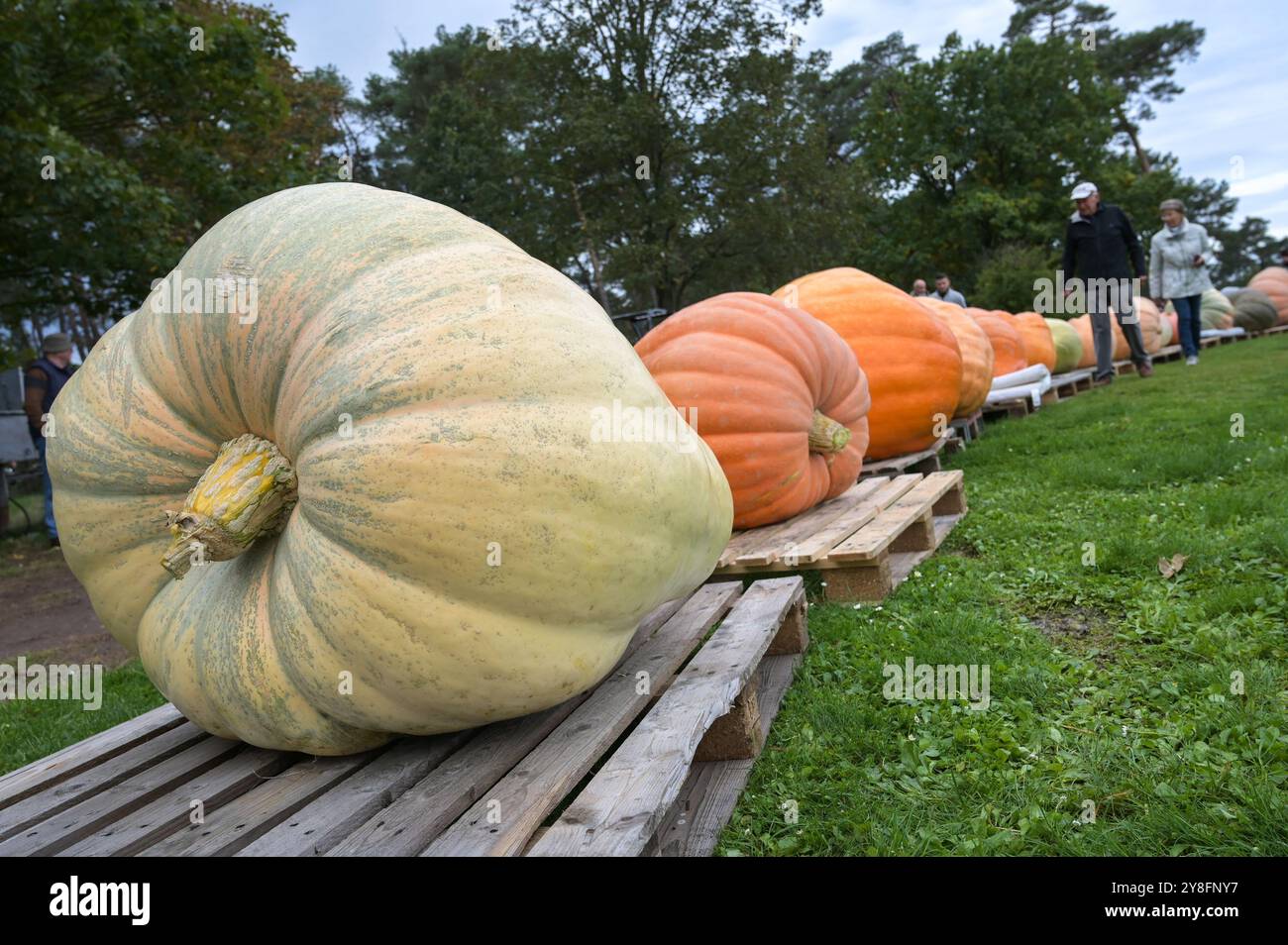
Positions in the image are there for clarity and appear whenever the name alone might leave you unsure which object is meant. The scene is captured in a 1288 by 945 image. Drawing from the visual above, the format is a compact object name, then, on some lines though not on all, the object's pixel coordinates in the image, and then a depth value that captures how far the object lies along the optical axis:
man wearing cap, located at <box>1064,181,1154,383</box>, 8.62
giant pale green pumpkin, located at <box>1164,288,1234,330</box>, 16.14
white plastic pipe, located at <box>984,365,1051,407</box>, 8.12
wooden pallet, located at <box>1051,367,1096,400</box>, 9.56
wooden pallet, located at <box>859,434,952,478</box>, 5.36
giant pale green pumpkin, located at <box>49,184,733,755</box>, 1.76
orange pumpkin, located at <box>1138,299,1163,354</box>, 12.97
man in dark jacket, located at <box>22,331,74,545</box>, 7.66
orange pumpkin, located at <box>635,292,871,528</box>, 3.86
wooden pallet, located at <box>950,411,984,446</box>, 7.19
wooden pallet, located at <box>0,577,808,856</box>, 1.66
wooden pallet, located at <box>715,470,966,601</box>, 3.45
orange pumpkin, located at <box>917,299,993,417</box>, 6.89
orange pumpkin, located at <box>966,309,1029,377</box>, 9.23
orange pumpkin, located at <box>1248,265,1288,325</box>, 17.33
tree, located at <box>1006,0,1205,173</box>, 32.25
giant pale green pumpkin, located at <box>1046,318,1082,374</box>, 11.16
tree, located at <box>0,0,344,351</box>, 7.36
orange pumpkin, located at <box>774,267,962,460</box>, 5.41
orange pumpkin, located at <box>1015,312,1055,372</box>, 10.43
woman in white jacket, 9.70
